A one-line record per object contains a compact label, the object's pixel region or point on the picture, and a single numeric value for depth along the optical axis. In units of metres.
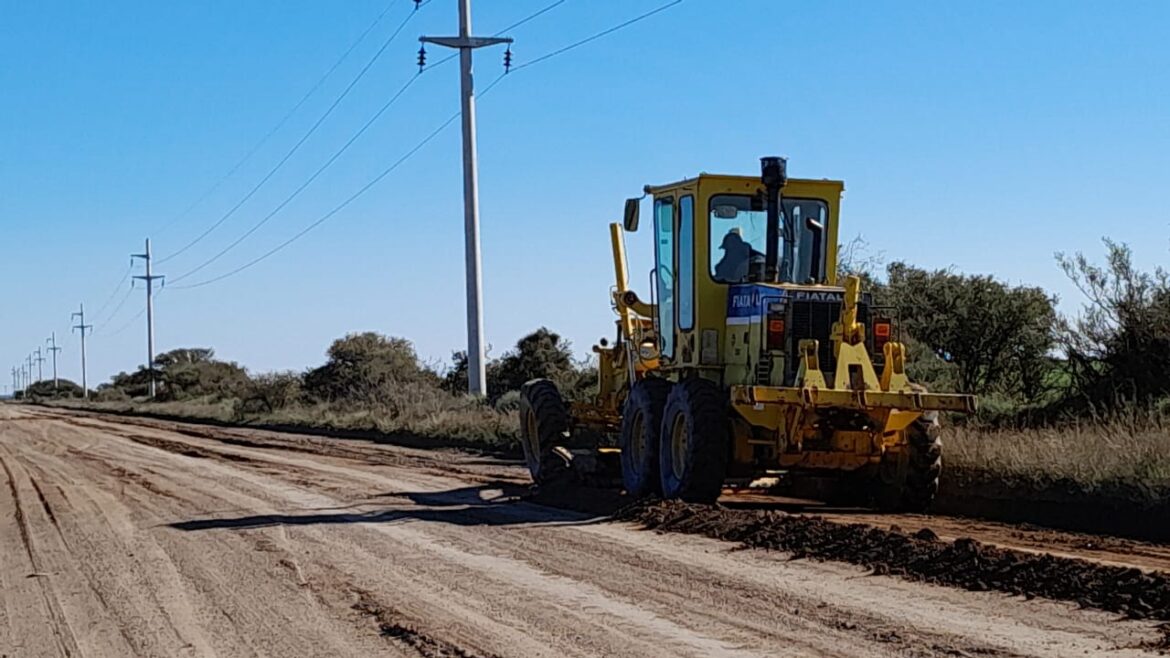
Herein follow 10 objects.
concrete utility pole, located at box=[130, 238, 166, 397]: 84.75
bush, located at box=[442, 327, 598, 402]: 38.91
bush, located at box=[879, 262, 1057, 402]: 22.33
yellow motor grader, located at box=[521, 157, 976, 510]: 13.53
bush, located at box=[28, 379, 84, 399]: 147.46
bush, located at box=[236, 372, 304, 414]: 49.41
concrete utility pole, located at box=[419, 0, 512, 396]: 32.38
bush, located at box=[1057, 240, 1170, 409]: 17.55
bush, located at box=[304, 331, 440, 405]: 46.91
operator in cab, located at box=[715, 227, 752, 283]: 14.91
